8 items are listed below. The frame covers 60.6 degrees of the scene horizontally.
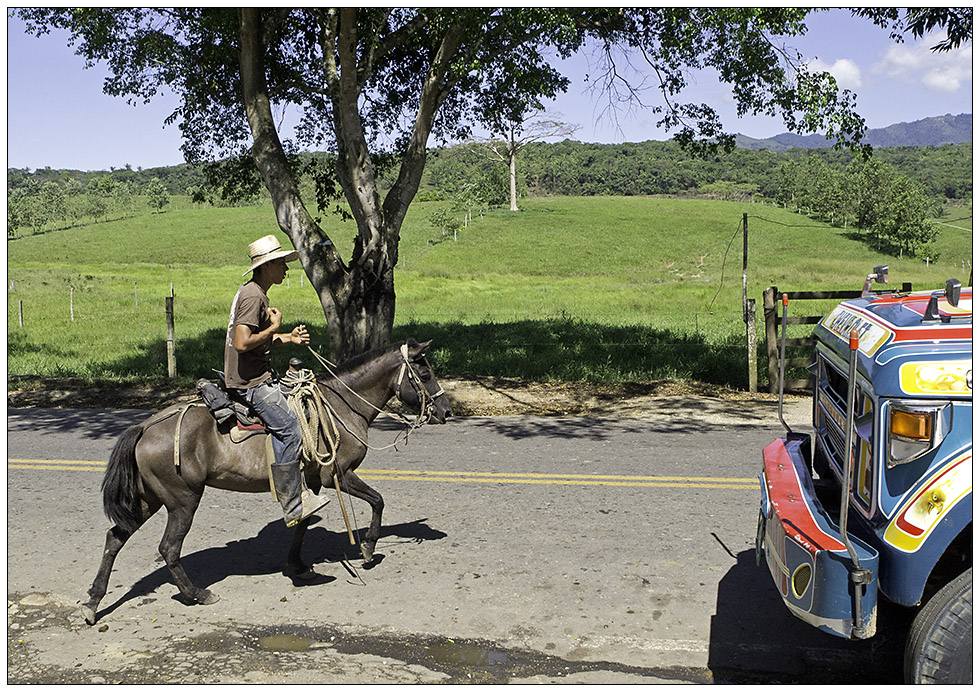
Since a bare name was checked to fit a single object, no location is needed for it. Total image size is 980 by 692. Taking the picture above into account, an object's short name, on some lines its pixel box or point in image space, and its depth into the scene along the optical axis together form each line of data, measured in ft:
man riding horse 18.01
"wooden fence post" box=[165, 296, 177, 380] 48.67
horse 18.42
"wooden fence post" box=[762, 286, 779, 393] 43.52
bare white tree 223.71
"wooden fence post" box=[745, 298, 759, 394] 44.04
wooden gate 41.50
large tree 42.68
